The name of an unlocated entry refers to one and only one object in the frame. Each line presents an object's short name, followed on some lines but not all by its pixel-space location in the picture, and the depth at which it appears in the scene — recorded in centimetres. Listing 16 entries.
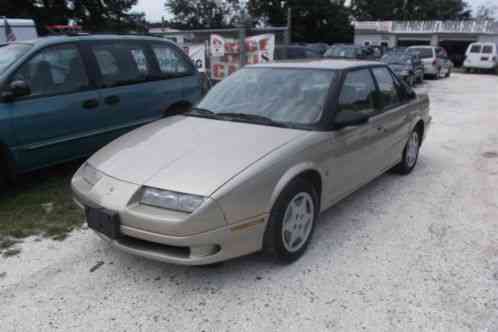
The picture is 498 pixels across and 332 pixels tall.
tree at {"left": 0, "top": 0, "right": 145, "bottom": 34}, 2897
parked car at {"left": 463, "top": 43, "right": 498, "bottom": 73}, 2317
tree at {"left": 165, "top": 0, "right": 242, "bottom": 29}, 6481
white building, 3344
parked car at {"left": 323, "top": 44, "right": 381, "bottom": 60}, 1716
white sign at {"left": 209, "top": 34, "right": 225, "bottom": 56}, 948
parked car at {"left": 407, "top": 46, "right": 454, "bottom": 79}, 1858
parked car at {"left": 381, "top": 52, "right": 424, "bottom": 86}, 1410
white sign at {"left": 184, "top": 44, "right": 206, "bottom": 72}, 1002
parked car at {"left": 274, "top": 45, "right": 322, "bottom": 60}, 1696
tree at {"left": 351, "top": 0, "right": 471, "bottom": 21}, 5831
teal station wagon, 410
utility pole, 935
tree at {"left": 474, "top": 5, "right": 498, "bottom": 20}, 7110
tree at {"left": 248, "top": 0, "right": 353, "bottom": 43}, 5184
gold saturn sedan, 252
